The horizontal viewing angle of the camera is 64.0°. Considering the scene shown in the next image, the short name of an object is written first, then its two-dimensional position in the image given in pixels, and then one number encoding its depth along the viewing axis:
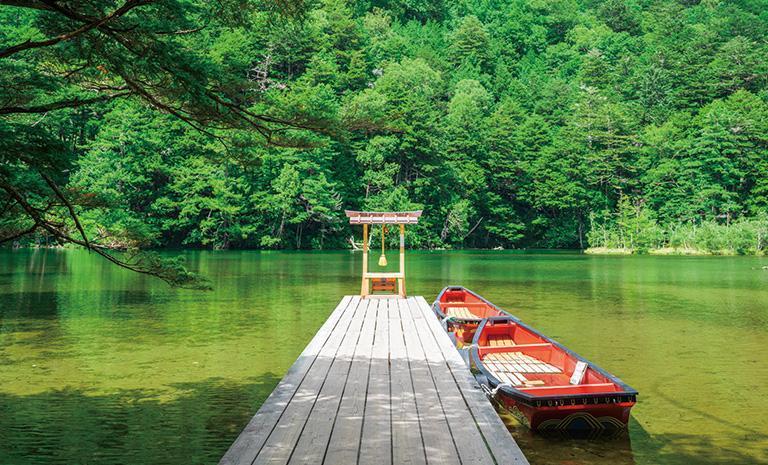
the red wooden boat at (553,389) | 5.45
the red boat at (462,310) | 9.97
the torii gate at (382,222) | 13.38
